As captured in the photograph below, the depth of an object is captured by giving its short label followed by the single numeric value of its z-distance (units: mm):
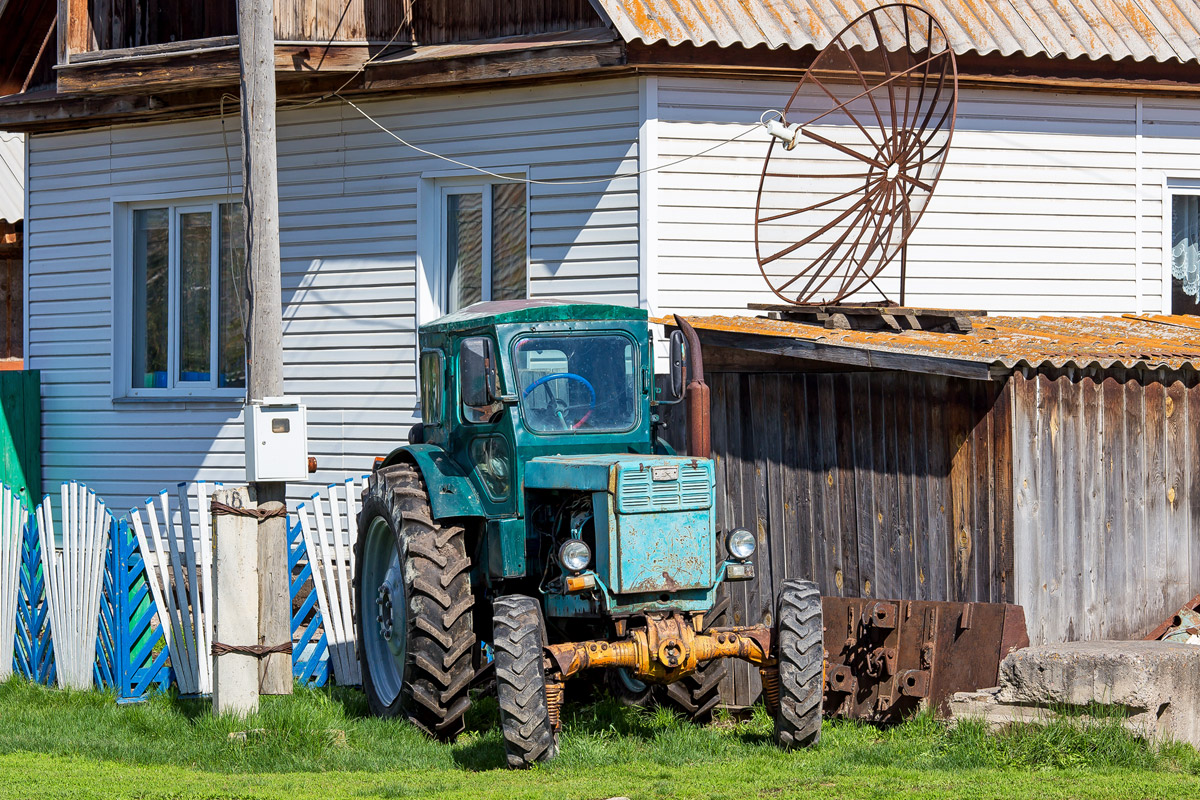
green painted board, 27891
